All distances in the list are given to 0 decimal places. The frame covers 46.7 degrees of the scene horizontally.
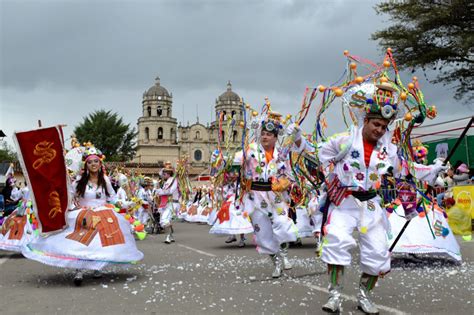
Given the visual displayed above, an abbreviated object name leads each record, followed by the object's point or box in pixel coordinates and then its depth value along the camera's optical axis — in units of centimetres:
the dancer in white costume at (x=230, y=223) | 1188
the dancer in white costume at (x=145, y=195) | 1733
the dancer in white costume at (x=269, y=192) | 711
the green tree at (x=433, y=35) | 1758
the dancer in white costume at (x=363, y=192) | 474
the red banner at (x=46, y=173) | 670
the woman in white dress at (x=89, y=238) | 658
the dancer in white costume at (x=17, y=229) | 980
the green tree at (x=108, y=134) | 7669
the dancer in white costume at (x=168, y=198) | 1366
